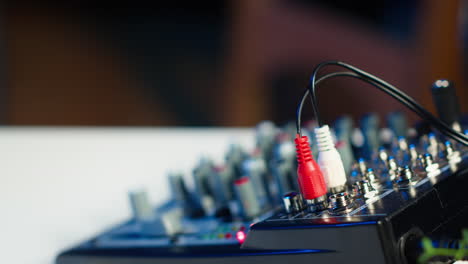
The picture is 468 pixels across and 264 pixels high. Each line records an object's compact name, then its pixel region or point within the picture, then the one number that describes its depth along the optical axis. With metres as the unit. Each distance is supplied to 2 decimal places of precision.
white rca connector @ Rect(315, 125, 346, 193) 0.65
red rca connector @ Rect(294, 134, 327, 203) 0.64
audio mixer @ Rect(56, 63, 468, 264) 0.61
